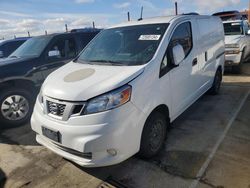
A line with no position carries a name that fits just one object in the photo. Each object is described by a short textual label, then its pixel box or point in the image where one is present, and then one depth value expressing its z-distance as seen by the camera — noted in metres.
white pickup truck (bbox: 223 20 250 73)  7.56
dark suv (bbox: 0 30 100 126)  4.67
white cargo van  2.55
